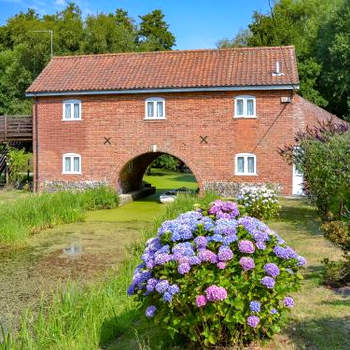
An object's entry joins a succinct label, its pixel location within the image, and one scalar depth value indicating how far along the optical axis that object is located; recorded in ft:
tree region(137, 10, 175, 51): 182.60
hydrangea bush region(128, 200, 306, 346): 15.25
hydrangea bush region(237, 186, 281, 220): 47.75
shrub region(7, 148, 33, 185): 86.71
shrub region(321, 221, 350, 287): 23.99
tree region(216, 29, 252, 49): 185.16
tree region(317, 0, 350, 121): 109.19
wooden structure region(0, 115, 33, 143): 87.10
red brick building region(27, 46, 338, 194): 70.33
